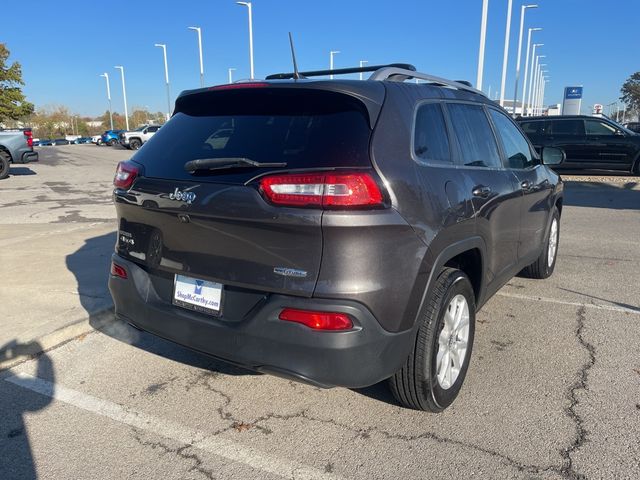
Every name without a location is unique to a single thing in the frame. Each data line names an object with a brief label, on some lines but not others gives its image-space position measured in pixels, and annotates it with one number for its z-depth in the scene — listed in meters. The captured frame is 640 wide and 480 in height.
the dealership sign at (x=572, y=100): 52.84
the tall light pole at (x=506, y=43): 25.62
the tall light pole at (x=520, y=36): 35.34
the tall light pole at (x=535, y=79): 67.32
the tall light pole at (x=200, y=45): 40.69
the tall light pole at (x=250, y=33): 33.18
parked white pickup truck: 37.38
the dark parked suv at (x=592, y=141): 14.76
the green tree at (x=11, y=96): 28.75
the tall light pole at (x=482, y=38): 19.08
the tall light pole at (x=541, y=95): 89.50
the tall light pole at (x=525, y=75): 45.36
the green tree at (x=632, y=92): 91.81
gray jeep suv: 2.34
